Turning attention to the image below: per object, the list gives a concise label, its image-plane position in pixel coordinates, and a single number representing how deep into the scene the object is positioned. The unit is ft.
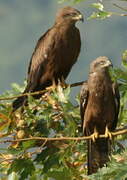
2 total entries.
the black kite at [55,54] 56.08
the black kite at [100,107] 44.93
